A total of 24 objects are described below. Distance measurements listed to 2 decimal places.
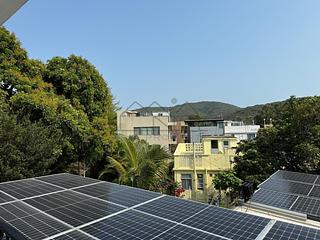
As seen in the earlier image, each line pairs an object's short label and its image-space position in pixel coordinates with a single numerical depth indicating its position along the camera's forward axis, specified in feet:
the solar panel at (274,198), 15.70
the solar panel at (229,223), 8.32
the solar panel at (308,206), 14.46
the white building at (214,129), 94.48
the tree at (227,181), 39.89
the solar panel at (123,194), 12.13
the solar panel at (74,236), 8.17
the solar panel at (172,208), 10.21
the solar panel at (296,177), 21.34
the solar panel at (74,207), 9.99
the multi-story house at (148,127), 76.74
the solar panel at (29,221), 8.57
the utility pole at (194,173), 54.39
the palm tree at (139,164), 36.86
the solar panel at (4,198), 12.57
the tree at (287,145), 36.60
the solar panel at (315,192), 17.10
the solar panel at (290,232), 7.84
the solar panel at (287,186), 18.26
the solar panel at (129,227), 8.41
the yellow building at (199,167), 54.39
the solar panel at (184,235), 8.12
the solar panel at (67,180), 16.06
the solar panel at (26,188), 13.76
